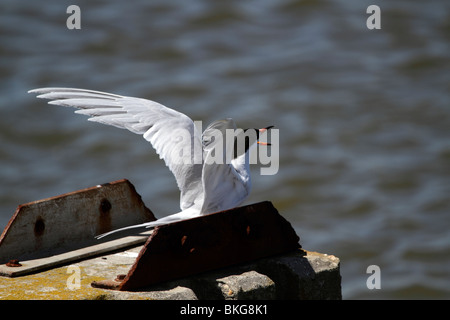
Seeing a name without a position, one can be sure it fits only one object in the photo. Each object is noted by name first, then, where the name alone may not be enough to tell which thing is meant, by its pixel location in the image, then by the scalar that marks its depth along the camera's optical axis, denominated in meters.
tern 7.37
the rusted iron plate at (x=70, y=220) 6.52
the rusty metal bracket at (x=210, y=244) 5.85
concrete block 5.78
